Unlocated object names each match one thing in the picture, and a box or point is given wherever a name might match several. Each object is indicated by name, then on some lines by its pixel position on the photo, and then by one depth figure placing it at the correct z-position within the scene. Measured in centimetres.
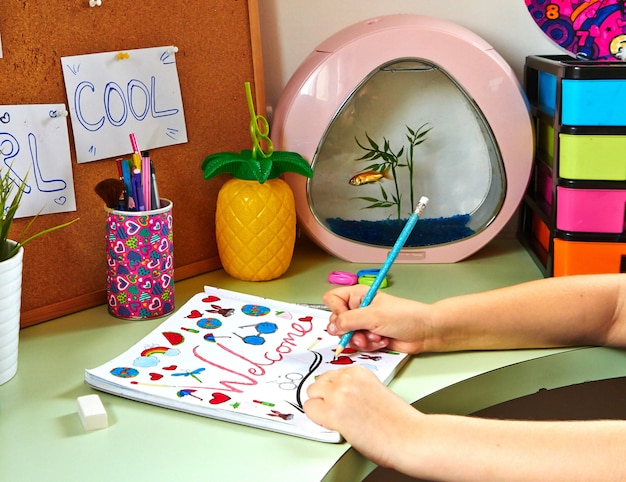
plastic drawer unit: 93
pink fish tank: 104
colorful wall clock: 114
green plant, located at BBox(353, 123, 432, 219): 112
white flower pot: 72
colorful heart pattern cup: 87
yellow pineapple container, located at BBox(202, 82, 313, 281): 100
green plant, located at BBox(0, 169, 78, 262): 75
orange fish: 111
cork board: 86
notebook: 67
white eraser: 66
